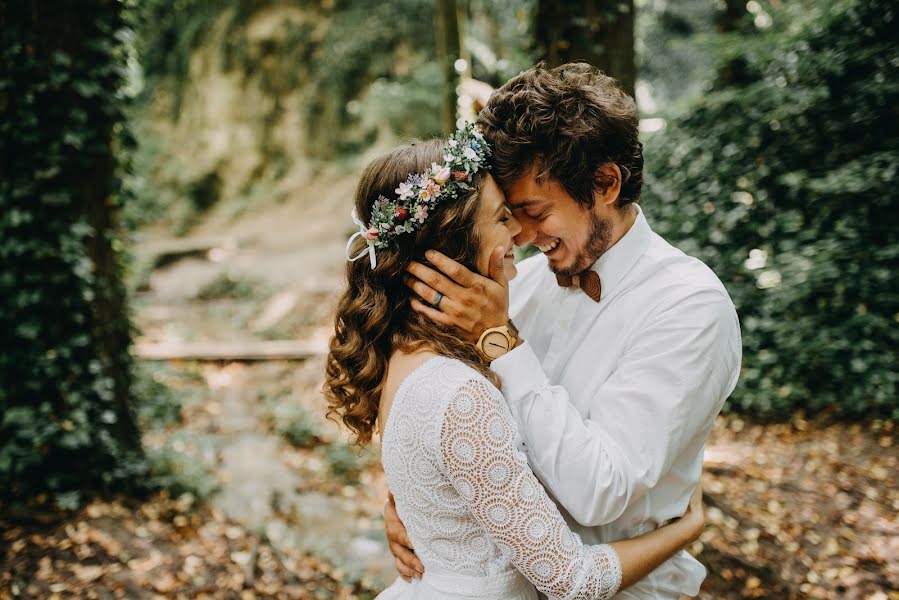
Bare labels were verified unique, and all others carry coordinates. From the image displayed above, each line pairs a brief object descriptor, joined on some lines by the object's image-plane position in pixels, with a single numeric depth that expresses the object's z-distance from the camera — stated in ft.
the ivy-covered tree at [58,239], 11.71
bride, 5.24
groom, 5.56
